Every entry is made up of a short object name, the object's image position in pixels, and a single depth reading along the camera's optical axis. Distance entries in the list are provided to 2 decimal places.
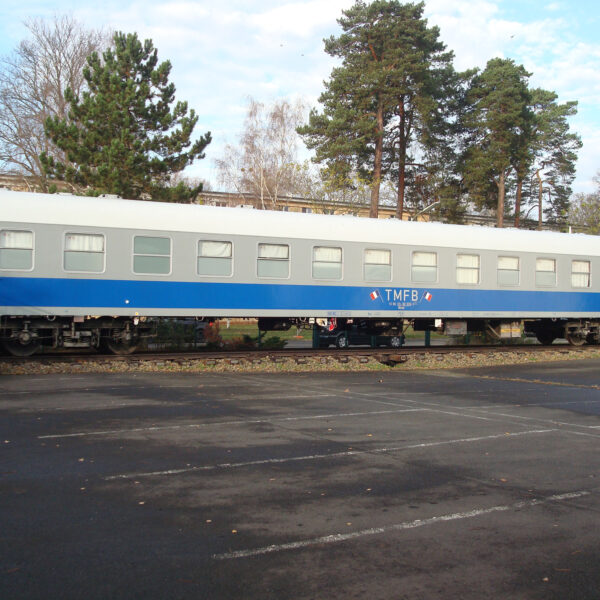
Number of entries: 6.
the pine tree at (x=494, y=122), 42.19
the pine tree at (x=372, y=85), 36.38
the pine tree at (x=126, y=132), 27.06
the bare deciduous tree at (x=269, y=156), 52.28
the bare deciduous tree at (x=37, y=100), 38.38
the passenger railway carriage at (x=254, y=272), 15.28
